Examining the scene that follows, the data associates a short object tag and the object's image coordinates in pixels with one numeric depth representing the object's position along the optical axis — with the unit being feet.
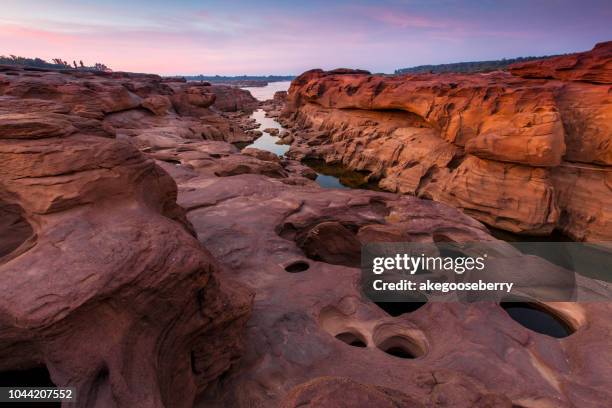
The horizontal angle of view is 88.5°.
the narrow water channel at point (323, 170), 72.18
